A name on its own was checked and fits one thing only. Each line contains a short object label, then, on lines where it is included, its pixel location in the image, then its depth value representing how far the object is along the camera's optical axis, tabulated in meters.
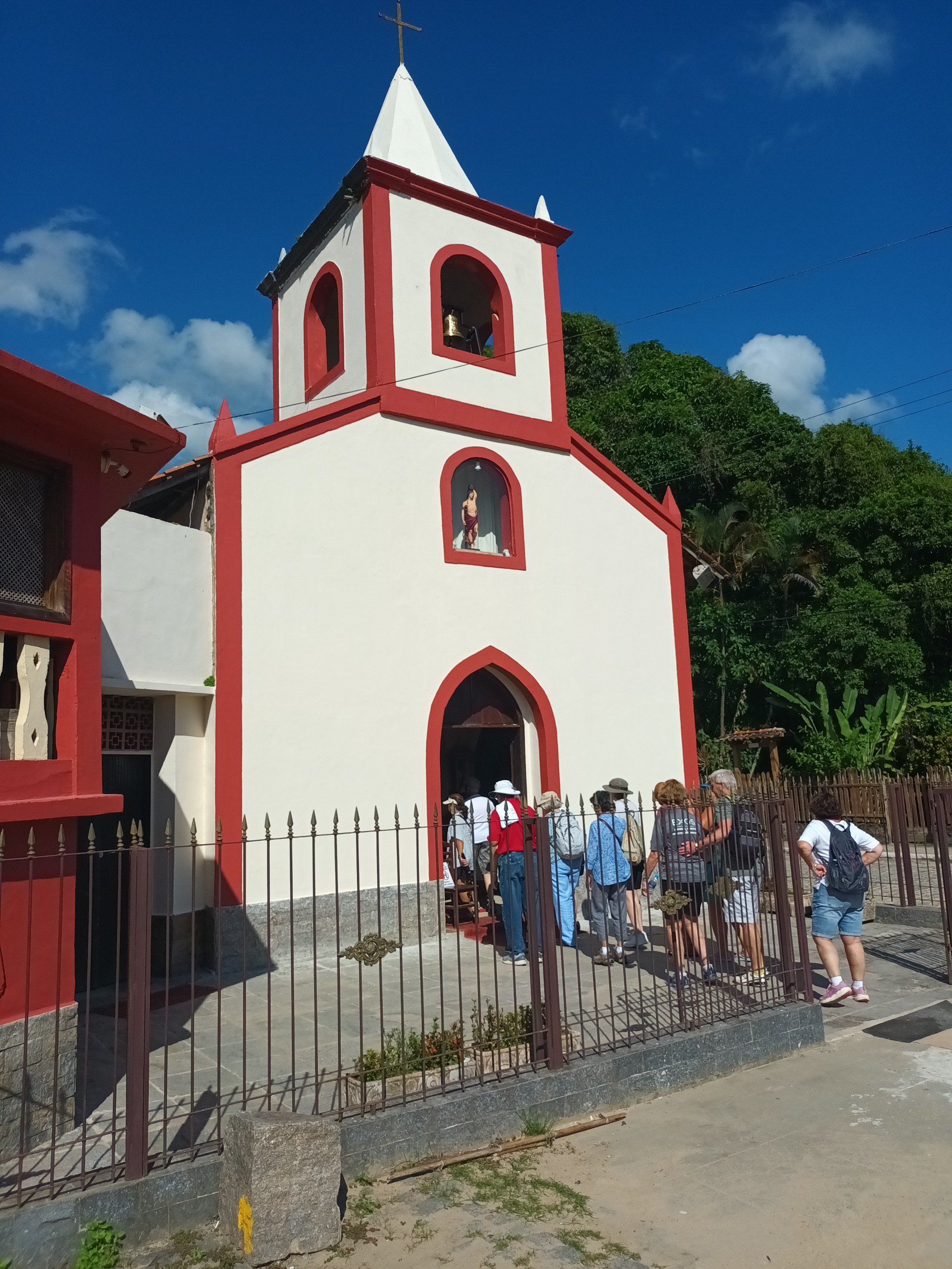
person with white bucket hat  8.21
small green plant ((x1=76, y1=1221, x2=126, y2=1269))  3.81
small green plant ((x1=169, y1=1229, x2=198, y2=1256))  3.96
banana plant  19.64
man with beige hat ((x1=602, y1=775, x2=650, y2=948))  7.88
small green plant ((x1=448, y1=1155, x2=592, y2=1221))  4.26
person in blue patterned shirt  7.86
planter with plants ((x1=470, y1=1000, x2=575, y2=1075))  5.33
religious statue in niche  11.86
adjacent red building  4.66
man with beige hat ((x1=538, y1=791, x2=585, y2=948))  8.04
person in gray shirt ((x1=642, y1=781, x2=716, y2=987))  6.68
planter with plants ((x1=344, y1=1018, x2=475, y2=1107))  4.88
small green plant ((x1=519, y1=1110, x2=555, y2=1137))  5.12
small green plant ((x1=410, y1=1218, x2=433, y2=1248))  4.02
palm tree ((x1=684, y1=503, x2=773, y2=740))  24.28
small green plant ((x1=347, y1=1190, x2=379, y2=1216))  4.27
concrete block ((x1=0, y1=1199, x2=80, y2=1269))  3.72
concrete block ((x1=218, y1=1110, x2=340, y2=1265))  3.88
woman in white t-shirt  7.25
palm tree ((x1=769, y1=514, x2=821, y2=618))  23.88
